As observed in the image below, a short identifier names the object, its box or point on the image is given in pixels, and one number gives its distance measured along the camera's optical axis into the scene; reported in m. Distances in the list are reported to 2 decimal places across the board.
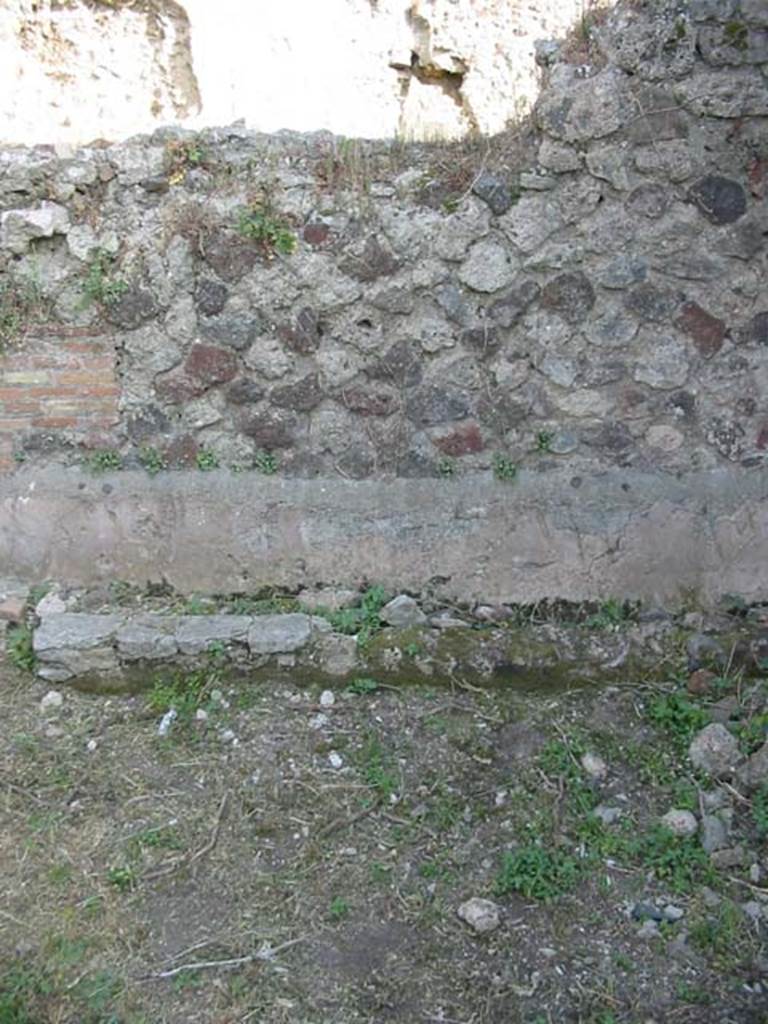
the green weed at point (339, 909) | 2.64
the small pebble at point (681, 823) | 2.88
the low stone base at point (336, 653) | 3.55
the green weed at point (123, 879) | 2.74
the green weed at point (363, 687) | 3.50
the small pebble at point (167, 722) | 3.35
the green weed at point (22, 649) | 3.63
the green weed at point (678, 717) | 3.27
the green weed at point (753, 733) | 3.17
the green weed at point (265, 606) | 3.81
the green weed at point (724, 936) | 2.51
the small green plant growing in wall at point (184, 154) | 3.63
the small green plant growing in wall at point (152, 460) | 3.90
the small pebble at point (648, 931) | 2.58
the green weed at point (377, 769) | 3.08
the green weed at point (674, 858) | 2.73
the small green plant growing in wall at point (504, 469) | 3.84
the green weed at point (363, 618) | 3.70
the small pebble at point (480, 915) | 2.59
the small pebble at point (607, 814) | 2.95
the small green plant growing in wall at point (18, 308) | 3.76
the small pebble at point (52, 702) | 3.48
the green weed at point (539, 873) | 2.69
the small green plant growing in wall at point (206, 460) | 3.89
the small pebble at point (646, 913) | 2.63
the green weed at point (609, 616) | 3.79
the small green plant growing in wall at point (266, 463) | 3.89
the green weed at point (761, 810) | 2.86
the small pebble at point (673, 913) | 2.63
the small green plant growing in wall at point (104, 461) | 3.90
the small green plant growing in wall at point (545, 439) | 3.83
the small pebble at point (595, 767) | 3.12
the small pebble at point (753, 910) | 2.62
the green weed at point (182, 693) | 3.43
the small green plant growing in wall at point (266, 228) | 3.65
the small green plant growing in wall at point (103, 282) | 3.72
